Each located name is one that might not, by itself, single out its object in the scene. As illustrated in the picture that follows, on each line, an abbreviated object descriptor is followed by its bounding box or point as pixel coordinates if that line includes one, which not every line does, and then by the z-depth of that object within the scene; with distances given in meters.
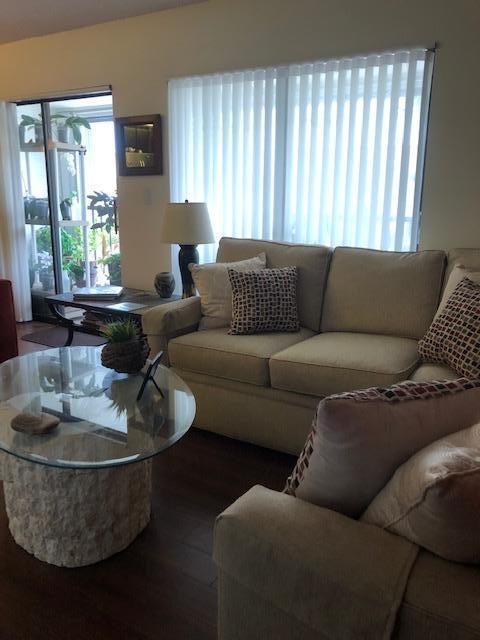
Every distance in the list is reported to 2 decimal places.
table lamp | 3.24
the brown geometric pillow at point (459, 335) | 2.06
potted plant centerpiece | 2.09
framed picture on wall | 3.80
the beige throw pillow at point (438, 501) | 0.79
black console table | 3.20
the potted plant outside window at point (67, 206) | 4.91
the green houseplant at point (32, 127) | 4.76
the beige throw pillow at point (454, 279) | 2.36
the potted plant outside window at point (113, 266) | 5.47
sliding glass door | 4.79
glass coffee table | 1.58
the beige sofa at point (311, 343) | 2.29
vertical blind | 2.90
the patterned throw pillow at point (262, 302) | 2.69
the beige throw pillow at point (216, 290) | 2.87
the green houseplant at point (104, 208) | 5.14
